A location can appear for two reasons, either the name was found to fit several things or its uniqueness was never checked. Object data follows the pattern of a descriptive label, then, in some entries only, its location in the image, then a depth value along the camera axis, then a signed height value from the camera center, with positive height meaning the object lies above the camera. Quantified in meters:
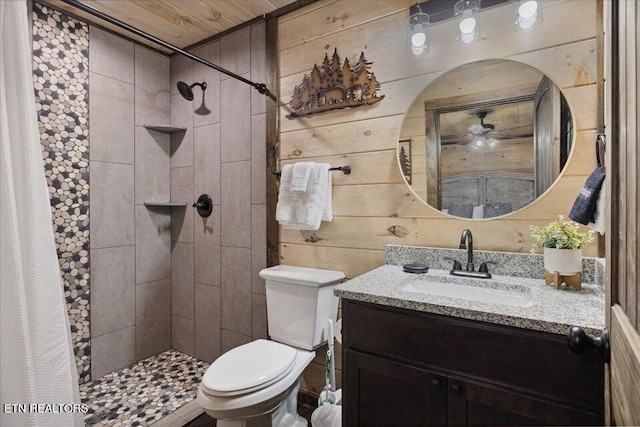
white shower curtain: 0.92 -0.15
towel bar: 1.79 +0.22
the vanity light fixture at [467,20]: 1.46 +0.84
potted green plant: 1.15 -0.15
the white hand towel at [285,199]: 1.81 +0.06
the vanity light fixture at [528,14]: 1.34 +0.80
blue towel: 1.07 +0.02
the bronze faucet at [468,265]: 1.39 -0.26
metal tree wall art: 1.74 +0.68
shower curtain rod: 1.32 +0.86
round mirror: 1.36 +0.31
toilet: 1.35 -0.71
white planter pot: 1.14 -0.20
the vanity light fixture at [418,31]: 1.57 +0.86
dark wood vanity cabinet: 0.87 -0.51
